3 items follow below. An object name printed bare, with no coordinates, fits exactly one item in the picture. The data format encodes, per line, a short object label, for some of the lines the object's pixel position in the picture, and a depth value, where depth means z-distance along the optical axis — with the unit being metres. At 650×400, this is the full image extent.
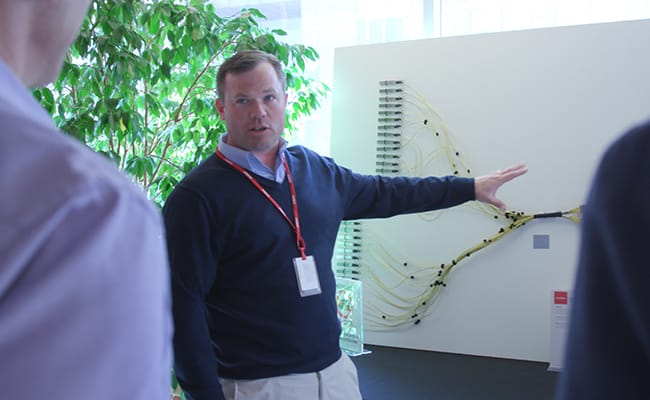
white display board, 3.38
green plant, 2.79
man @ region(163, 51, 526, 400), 1.76
